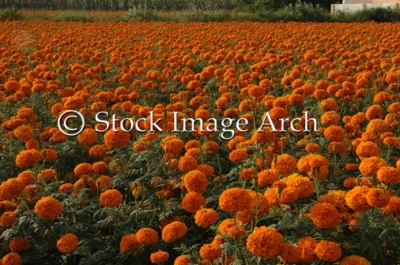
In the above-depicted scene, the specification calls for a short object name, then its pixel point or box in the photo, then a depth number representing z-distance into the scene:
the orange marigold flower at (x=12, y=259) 2.70
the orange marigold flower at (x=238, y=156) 3.45
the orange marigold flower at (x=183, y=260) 2.47
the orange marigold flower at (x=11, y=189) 2.90
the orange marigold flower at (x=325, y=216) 2.26
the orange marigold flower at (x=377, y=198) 2.29
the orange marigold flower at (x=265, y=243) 2.04
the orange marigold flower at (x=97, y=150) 3.95
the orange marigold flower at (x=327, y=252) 2.13
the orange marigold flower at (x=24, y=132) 3.93
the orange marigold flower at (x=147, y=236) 2.79
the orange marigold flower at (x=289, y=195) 2.55
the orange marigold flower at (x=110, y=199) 3.00
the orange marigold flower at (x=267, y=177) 2.81
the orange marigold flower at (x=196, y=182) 2.80
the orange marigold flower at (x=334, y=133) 3.55
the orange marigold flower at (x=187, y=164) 3.23
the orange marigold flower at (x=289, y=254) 2.12
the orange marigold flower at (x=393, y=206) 2.45
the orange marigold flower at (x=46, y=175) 3.50
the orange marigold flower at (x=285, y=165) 2.97
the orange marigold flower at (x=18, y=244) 2.88
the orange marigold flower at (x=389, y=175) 2.63
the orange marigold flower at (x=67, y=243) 2.68
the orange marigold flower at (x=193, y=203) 2.71
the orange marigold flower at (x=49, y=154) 3.78
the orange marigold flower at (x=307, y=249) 2.16
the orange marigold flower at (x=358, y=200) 2.36
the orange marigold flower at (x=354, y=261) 2.12
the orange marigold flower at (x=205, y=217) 2.60
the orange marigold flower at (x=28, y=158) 3.42
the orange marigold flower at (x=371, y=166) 2.80
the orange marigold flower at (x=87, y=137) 3.94
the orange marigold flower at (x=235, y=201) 2.35
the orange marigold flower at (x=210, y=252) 2.41
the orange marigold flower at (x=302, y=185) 2.61
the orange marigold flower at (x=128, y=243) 2.86
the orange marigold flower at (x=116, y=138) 3.72
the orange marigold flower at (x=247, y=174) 3.25
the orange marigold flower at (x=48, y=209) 2.73
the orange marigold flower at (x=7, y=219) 2.90
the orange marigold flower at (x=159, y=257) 2.66
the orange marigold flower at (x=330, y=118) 4.01
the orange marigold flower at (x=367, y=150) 3.12
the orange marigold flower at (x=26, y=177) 3.22
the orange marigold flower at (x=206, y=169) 3.33
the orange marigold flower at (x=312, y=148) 3.67
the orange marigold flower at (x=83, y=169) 3.53
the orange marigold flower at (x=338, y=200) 2.62
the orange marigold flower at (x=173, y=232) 2.64
